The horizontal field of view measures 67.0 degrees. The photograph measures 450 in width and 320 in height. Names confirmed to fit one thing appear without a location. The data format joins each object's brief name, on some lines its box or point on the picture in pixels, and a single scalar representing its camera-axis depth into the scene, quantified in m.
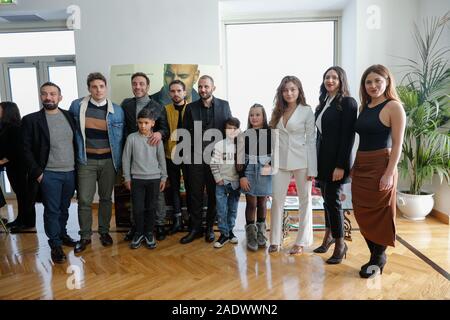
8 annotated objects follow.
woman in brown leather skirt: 2.19
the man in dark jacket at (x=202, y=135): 2.93
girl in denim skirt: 2.76
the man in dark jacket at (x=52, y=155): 2.67
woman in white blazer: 2.57
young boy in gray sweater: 2.87
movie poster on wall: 3.72
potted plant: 3.43
